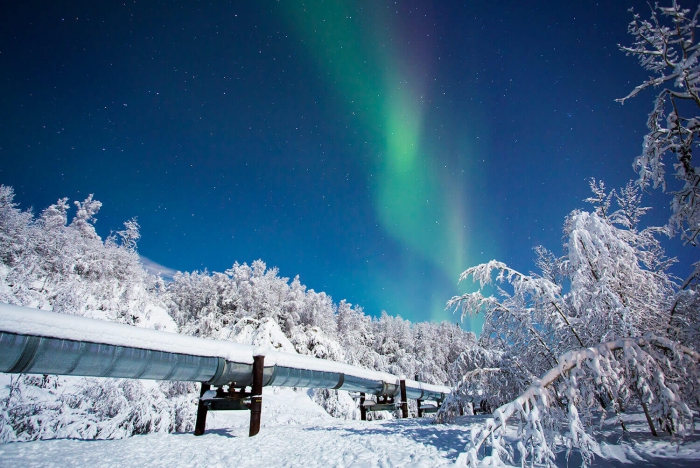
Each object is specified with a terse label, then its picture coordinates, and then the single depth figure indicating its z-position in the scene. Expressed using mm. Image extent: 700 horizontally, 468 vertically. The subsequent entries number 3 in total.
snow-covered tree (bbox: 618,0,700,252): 3101
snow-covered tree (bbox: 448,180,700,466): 2926
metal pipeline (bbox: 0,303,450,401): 4672
